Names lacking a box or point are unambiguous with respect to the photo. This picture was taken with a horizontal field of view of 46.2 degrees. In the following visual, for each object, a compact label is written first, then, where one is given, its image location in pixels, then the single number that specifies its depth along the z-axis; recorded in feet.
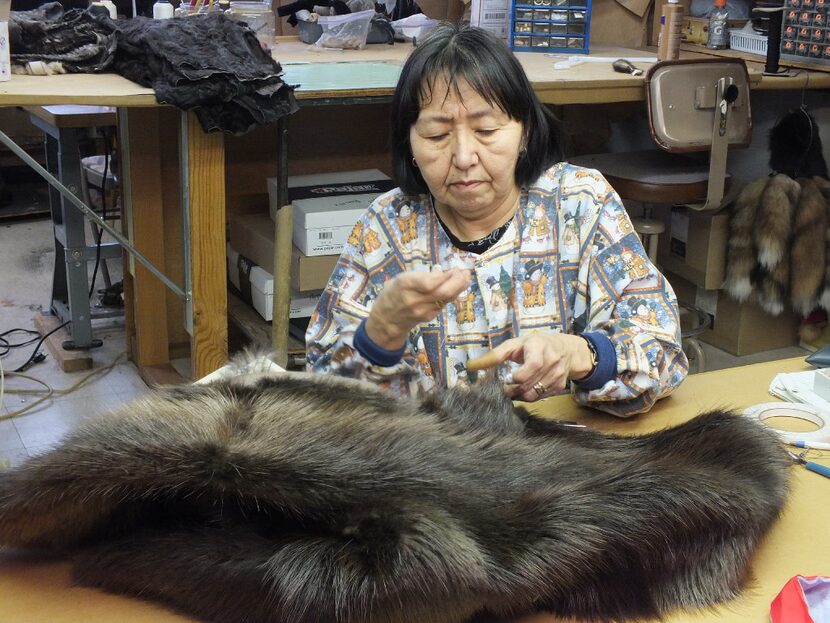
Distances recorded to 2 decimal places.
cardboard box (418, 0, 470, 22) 13.84
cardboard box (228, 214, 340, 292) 9.97
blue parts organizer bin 11.89
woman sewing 4.29
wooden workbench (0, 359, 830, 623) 2.88
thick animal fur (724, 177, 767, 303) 11.07
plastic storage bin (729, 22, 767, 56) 12.28
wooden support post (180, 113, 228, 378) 8.48
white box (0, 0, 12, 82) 7.70
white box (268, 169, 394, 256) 9.84
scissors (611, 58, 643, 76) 10.53
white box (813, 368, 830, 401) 4.35
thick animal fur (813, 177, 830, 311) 10.85
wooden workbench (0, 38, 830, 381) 8.30
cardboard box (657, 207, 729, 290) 11.46
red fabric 2.85
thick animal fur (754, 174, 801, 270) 10.71
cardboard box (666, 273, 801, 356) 11.91
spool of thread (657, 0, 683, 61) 10.98
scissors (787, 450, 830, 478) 3.76
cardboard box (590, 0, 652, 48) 13.58
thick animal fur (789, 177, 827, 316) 10.75
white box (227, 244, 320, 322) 10.22
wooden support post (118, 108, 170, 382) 10.27
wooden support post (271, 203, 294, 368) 9.07
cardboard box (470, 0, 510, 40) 11.88
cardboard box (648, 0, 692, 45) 13.44
